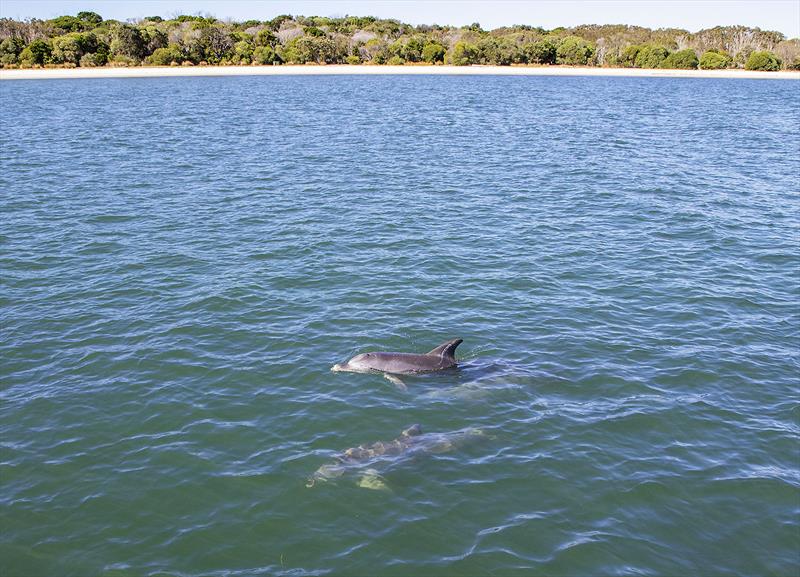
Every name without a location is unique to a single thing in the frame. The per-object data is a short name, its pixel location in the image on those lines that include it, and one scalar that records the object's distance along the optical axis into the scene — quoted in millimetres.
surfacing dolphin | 18062
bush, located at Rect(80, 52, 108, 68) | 136750
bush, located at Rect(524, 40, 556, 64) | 158750
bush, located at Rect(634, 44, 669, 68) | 153750
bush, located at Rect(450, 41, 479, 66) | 152988
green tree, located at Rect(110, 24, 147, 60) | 142750
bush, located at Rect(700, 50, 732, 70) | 149000
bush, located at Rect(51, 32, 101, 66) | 137250
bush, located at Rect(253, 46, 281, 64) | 150250
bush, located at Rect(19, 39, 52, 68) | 134500
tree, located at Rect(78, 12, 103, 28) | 170125
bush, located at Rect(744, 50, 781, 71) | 147250
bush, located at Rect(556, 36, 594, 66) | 158375
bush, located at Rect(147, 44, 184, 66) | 142375
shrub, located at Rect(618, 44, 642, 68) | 158000
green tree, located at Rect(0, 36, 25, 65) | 134250
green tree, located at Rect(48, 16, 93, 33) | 161625
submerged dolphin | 13953
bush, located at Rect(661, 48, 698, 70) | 151000
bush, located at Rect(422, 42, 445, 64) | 158000
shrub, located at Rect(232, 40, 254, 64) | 150625
